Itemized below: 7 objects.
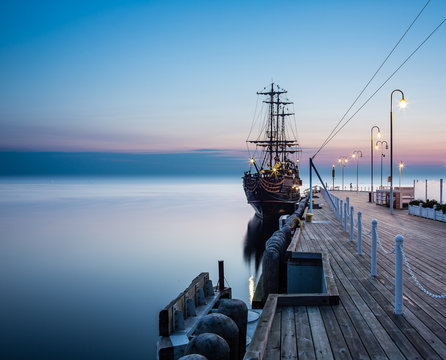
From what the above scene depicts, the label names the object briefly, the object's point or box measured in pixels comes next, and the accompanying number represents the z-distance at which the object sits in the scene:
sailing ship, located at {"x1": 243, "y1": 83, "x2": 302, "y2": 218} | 50.22
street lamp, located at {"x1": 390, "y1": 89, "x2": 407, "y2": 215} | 18.84
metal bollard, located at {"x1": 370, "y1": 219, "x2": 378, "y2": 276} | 7.09
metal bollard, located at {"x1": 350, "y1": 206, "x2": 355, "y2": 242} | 11.03
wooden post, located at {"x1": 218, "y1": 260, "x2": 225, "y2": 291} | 12.57
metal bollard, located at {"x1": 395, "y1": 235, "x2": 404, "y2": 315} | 5.02
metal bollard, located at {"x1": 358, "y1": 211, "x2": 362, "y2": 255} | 9.59
